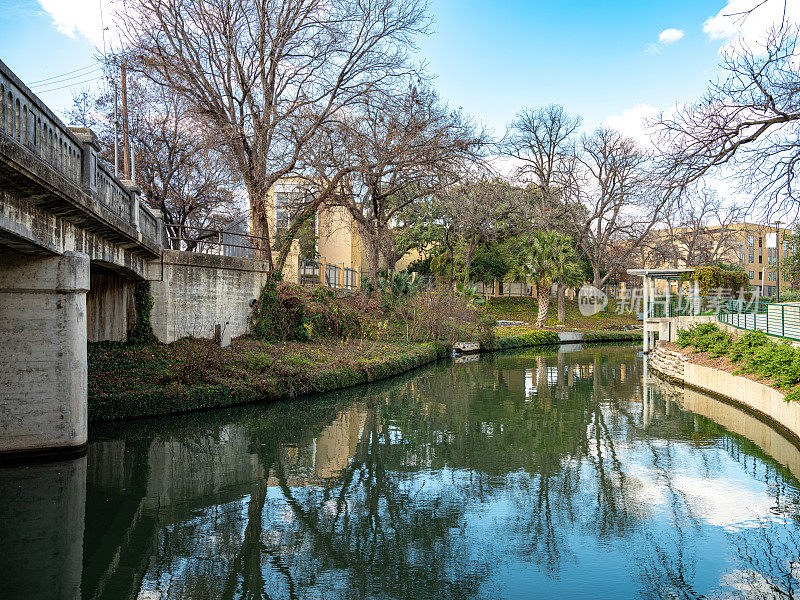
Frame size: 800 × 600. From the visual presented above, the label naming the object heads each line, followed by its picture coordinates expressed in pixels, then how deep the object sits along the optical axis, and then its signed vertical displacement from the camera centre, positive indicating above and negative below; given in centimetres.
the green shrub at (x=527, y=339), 3775 -232
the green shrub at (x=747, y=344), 1709 -117
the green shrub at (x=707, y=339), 2025 -128
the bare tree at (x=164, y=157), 2834 +659
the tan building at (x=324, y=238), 2989 +393
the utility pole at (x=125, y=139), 1882 +493
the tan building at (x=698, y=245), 5259 +505
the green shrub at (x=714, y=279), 2842 +104
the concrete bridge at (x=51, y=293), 943 +16
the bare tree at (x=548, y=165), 5003 +1091
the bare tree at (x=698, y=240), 5175 +540
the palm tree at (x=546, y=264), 4484 +272
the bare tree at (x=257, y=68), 2225 +848
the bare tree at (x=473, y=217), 4403 +619
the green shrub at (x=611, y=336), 4381 -238
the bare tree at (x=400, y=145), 2416 +597
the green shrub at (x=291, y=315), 2320 -47
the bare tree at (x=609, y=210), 4872 +720
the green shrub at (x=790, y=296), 3698 +35
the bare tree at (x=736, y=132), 1141 +328
